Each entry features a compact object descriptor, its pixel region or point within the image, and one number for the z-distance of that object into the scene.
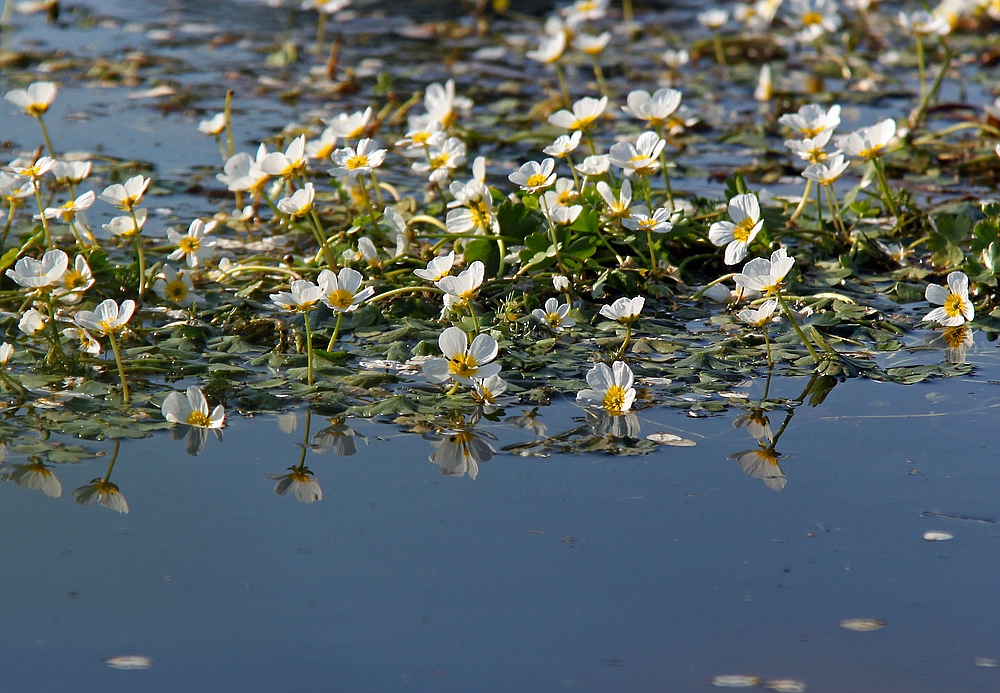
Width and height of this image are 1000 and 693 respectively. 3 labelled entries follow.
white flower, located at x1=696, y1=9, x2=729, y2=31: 8.68
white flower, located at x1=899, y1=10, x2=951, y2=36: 6.90
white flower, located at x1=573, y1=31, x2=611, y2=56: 7.50
